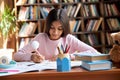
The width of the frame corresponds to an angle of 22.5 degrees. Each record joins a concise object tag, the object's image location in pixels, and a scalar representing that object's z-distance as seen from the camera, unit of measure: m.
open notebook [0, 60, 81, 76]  2.02
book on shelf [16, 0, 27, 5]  6.13
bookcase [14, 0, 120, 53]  6.17
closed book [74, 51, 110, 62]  2.01
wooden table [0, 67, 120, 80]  1.96
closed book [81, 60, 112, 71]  1.98
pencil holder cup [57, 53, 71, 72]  1.97
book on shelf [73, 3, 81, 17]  6.17
